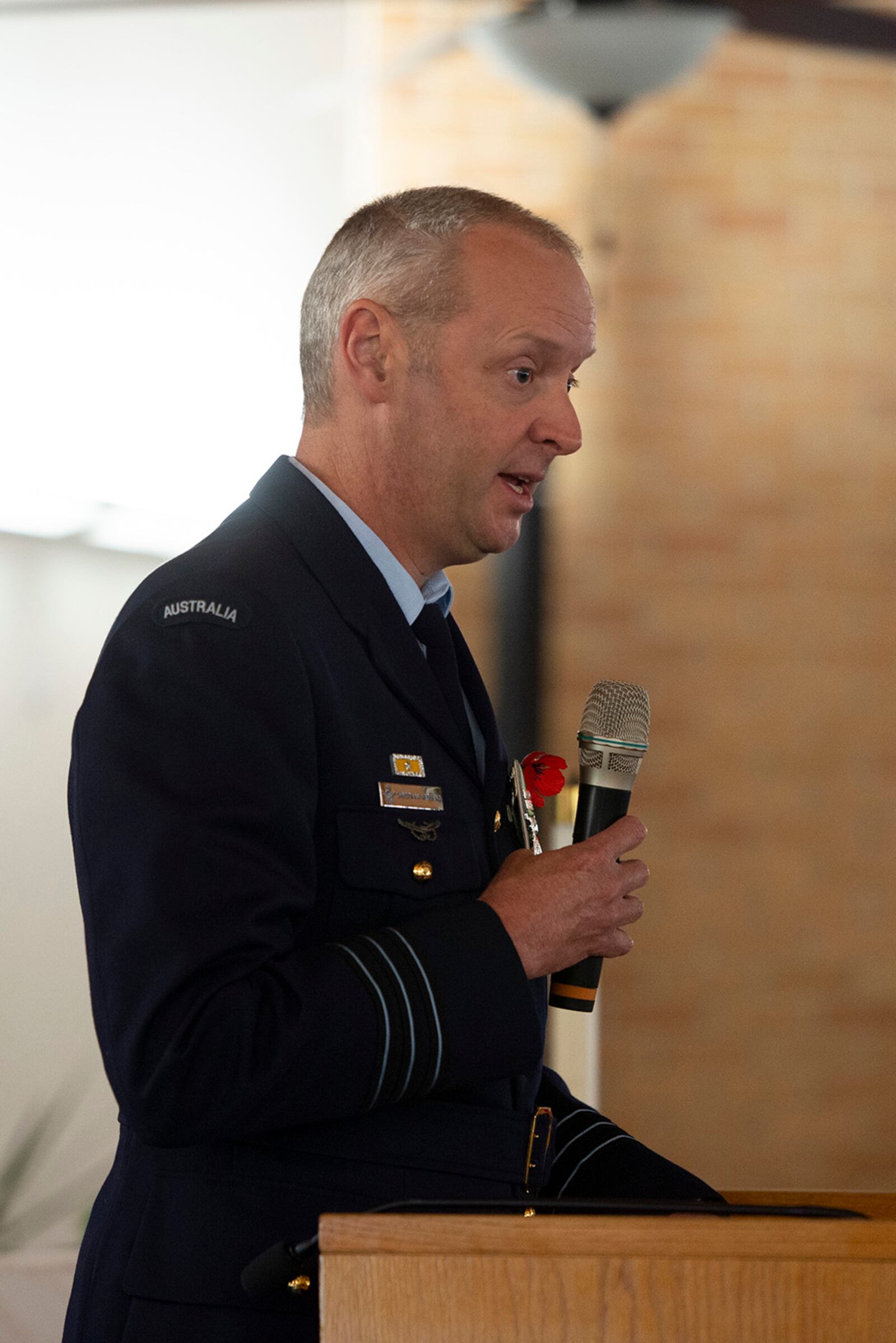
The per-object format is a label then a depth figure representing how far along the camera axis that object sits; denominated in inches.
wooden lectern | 126.8
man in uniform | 131.9
